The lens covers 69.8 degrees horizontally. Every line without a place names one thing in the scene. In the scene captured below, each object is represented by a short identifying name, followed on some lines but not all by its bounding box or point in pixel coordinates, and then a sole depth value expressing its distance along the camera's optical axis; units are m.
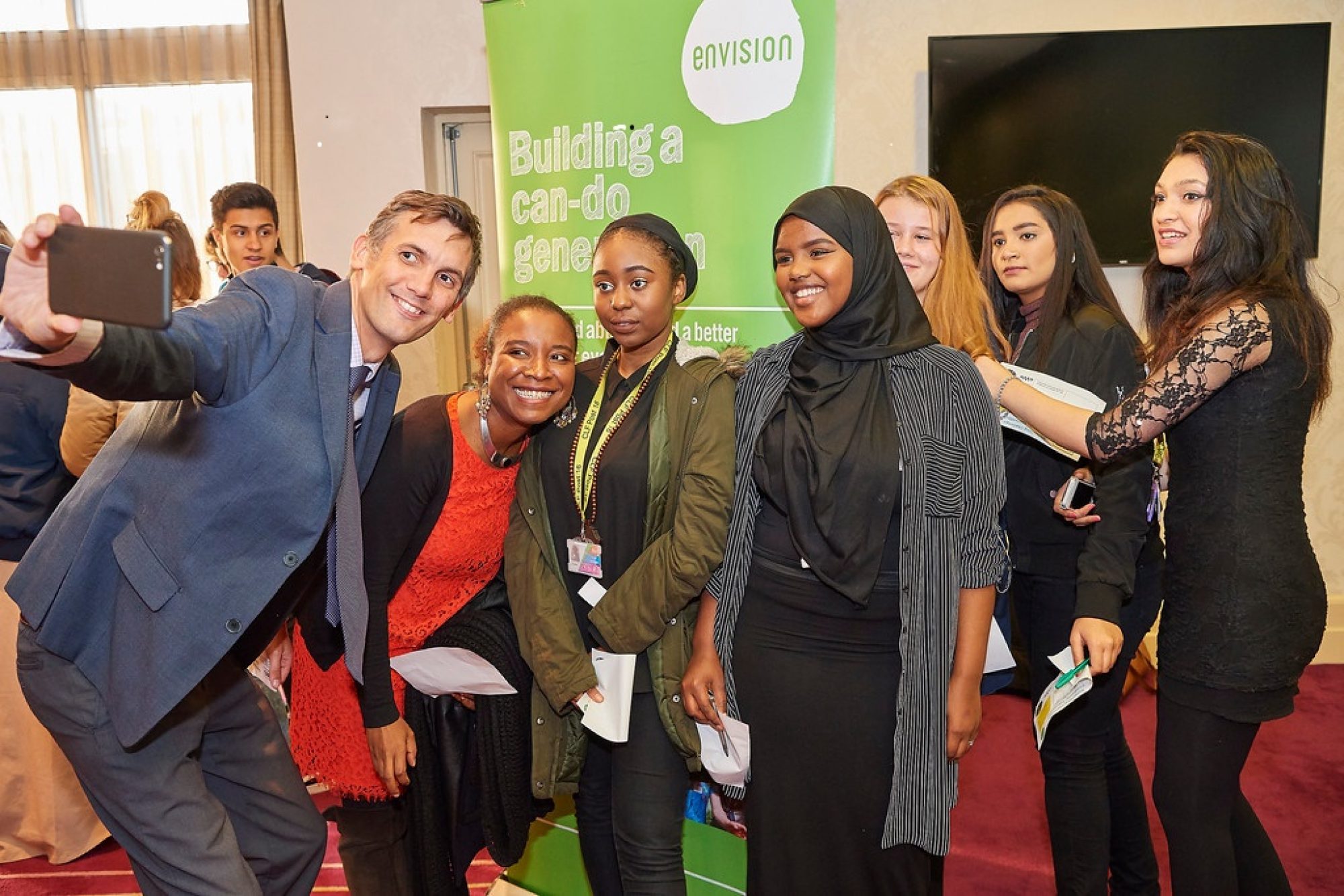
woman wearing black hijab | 2.03
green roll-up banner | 2.54
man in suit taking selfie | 1.67
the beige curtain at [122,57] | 5.52
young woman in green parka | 2.20
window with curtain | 5.57
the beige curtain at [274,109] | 5.32
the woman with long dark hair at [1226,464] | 1.98
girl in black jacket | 2.26
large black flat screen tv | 4.40
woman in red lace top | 2.20
